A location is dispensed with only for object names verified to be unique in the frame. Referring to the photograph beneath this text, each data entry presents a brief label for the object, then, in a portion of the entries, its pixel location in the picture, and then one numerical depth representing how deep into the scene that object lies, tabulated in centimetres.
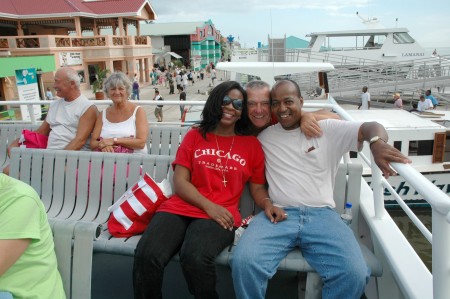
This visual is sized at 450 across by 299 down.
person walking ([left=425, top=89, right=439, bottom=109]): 1620
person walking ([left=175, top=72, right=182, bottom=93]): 2731
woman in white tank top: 348
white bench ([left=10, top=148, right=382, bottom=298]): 262
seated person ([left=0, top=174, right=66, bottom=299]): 145
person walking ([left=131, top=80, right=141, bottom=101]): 2157
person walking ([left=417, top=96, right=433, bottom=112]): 1536
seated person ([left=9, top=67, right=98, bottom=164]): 358
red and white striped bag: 241
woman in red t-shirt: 206
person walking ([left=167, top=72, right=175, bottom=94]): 2746
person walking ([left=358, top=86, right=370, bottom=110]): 1631
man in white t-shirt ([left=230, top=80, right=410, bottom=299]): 192
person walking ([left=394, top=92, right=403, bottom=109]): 1642
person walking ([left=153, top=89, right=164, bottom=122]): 1301
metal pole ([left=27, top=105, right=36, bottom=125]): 491
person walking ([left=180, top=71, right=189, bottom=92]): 2783
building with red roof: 2297
